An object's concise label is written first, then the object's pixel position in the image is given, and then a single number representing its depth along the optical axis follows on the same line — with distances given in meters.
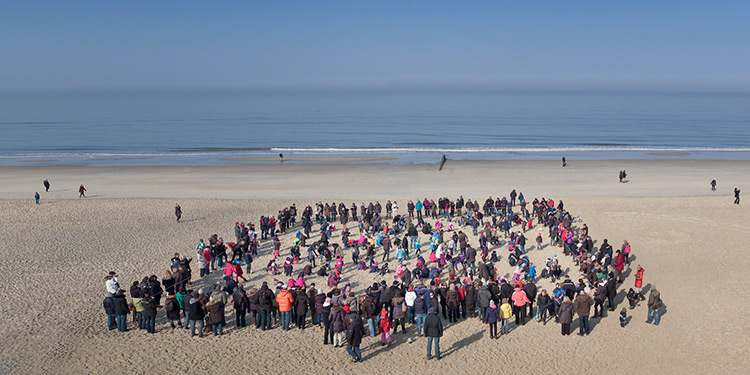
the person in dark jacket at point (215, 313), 14.06
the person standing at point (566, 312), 13.80
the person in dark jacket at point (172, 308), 14.52
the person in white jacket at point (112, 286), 15.38
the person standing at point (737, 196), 28.34
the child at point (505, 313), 14.03
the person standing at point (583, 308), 13.80
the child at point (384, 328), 13.40
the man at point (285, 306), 14.52
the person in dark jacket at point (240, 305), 14.64
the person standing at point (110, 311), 14.38
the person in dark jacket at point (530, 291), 15.08
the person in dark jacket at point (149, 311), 14.20
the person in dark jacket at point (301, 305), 14.41
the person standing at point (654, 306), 14.38
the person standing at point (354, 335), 12.48
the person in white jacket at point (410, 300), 14.47
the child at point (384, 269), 19.15
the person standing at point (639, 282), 15.94
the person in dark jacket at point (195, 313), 14.02
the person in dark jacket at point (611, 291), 15.33
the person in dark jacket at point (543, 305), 14.71
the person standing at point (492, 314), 13.68
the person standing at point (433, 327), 12.51
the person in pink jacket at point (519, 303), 14.45
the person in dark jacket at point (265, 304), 14.45
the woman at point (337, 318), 13.21
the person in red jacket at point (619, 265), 18.06
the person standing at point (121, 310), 14.25
